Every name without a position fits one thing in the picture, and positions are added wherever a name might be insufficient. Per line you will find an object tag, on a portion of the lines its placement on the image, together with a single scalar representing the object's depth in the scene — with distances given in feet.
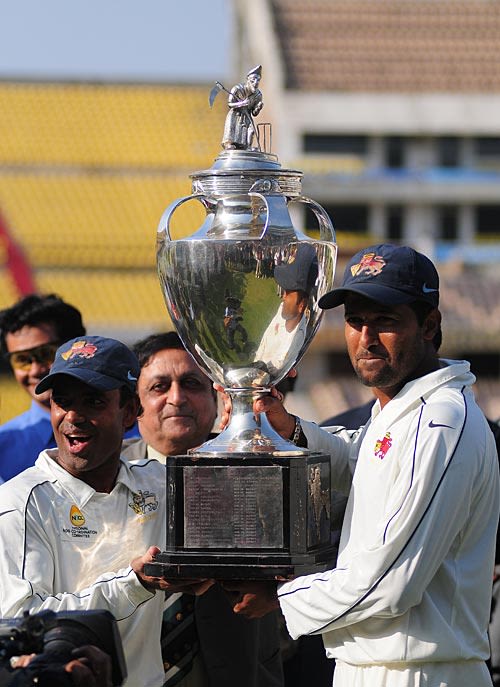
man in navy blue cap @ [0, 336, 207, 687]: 24.95
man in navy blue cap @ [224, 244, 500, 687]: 22.79
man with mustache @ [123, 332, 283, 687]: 27.91
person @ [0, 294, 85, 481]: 36.35
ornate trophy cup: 24.97
